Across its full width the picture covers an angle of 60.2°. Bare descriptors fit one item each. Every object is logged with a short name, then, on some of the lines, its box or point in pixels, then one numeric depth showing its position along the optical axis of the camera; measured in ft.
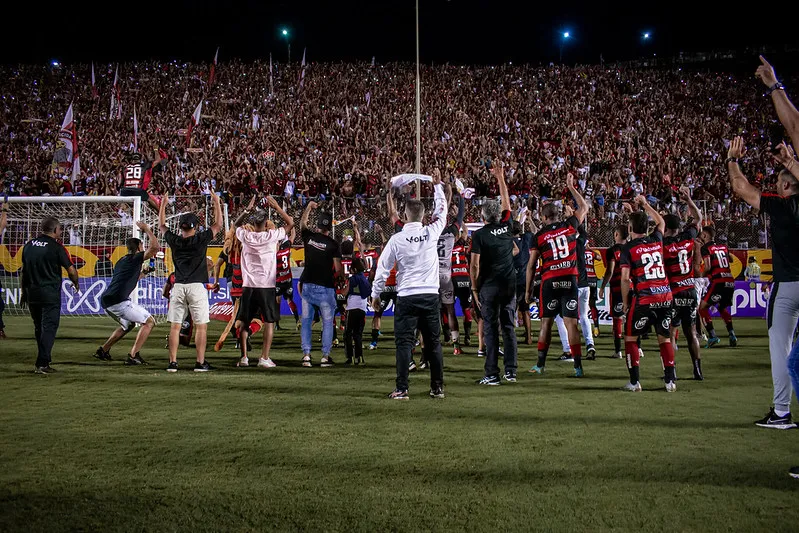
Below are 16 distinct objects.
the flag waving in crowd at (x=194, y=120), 91.50
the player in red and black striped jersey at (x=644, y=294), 26.84
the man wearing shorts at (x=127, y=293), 36.42
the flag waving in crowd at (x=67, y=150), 74.33
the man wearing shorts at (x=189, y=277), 32.07
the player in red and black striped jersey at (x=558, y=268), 31.07
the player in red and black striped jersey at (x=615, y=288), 36.83
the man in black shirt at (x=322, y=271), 34.58
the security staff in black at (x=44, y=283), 31.96
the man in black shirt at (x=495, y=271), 29.19
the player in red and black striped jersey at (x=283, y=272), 49.29
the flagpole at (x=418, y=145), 65.87
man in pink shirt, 34.53
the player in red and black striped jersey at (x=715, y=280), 45.60
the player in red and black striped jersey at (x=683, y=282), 30.48
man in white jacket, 25.03
